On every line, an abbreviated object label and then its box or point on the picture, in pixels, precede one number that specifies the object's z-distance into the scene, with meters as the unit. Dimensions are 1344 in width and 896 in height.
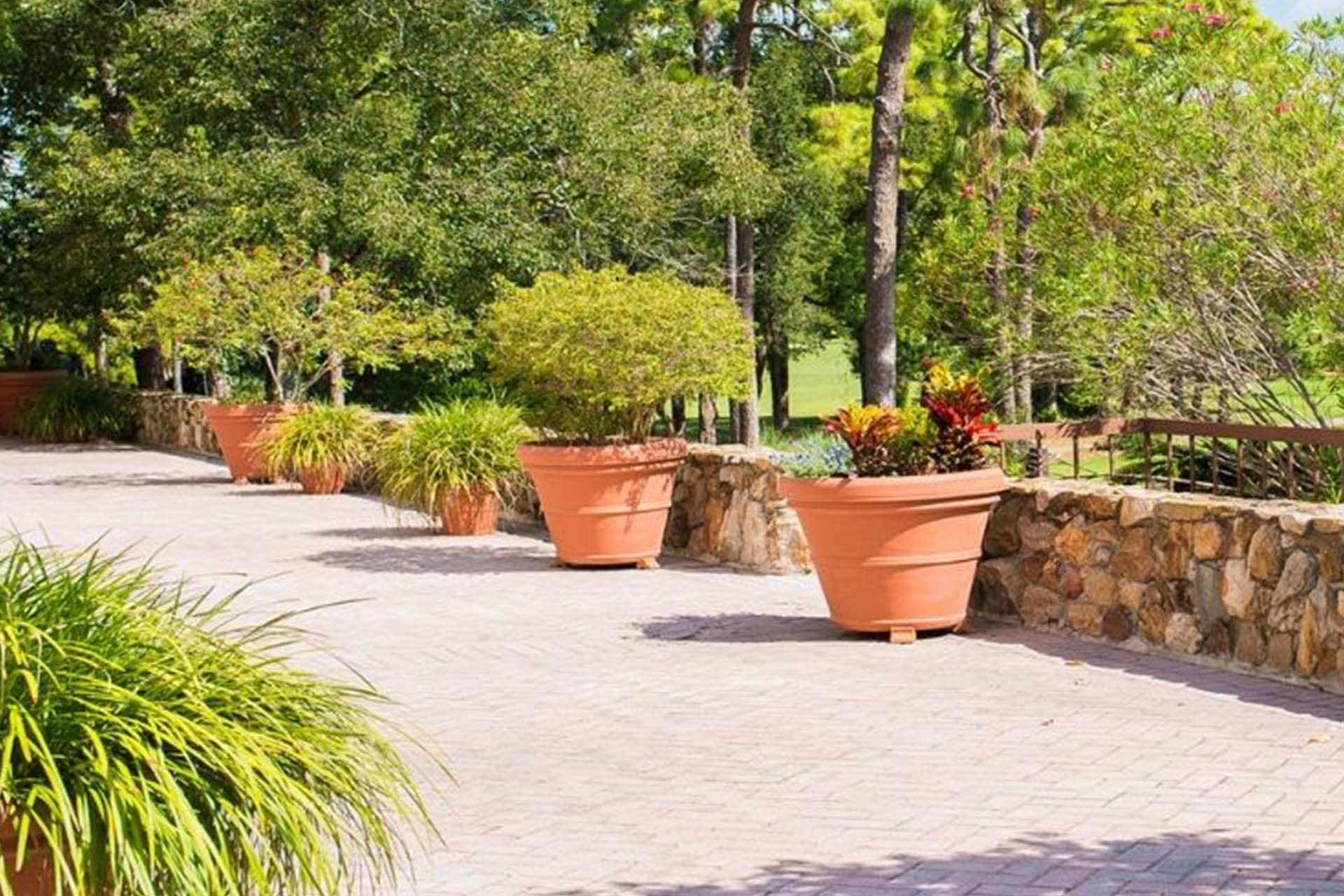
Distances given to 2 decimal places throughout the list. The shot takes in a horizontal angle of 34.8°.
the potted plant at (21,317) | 31.73
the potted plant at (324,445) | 20.39
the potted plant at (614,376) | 13.83
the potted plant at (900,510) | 10.30
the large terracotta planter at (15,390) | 33.56
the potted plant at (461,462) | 16.25
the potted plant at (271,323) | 21.89
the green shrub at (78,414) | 30.83
